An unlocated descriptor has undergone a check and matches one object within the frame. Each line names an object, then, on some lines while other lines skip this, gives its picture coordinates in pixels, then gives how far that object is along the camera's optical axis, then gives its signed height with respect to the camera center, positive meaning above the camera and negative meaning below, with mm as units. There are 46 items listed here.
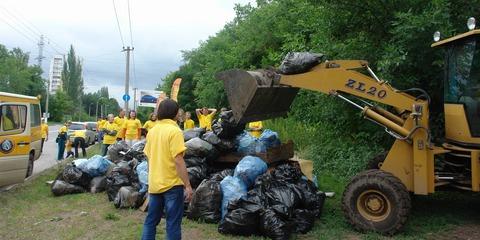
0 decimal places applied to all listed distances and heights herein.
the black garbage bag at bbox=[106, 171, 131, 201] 8414 -978
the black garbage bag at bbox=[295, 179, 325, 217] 6995 -1018
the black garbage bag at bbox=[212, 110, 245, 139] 8148 -19
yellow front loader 6395 +58
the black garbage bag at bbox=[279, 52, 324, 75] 6934 +896
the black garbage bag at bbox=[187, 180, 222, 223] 6879 -1084
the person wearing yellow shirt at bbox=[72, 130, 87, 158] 18266 -570
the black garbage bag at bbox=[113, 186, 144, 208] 7836 -1161
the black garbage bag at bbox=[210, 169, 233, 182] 7455 -749
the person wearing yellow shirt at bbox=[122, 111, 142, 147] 14555 -148
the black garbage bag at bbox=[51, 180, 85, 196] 9375 -1208
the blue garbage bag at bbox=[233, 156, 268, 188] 7078 -630
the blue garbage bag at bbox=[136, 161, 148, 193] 7944 -805
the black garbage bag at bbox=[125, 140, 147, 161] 9577 -540
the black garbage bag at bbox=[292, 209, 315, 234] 6492 -1231
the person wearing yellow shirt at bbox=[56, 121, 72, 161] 17338 -618
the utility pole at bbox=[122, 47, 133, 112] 29694 +2919
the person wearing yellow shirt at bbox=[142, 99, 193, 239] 5090 -514
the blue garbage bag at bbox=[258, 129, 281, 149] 8398 -220
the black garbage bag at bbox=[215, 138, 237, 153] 8164 -324
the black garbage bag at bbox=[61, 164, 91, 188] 9508 -1005
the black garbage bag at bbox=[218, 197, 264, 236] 6234 -1184
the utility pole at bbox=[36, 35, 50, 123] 85200 +11632
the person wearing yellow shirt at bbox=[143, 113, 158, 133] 13520 +58
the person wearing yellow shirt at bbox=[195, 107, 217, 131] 14692 +285
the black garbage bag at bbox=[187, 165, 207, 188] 7695 -768
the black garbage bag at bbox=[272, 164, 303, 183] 7438 -715
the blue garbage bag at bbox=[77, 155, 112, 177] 9656 -818
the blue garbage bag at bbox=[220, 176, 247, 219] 6797 -885
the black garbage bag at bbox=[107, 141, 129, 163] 11078 -592
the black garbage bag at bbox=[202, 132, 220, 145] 8148 -218
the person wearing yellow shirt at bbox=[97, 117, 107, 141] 19441 -52
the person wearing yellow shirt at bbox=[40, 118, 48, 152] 18031 -218
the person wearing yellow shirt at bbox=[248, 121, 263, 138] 12781 -78
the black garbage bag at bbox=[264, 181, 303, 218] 6340 -944
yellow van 9312 -264
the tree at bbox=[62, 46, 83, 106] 108625 +10566
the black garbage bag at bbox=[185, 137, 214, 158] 8042 -377
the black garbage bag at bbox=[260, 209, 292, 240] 6016 -1216
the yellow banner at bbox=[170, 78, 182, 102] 20938 +1581
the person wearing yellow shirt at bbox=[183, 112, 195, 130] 15833 +107
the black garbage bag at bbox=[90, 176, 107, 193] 9367 -1134
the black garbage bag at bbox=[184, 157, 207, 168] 7992 -573
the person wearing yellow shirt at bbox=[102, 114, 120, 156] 15336 -315
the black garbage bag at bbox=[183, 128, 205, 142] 8984 -138
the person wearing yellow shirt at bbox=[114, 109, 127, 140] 14969 +155
